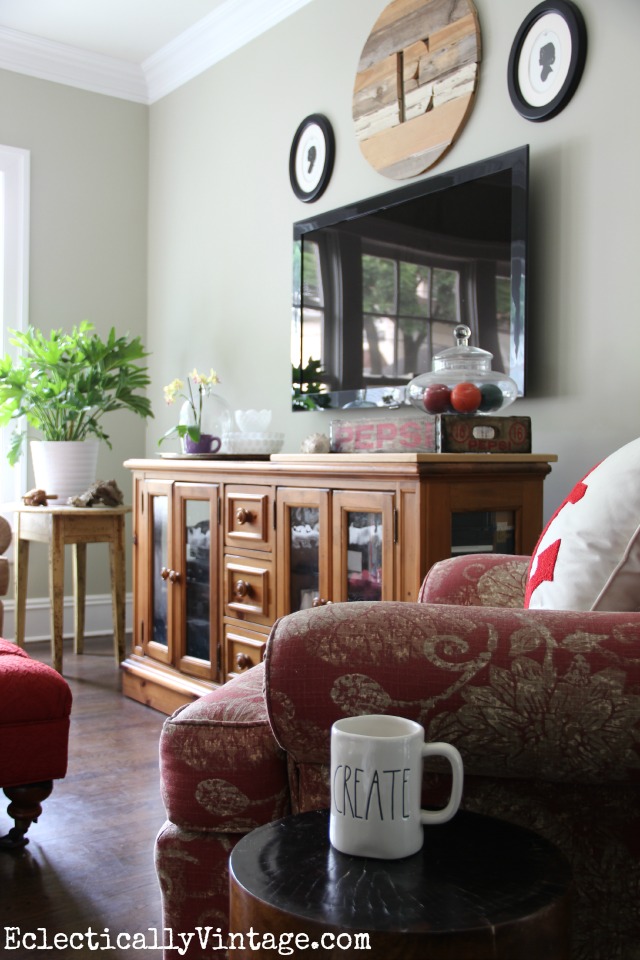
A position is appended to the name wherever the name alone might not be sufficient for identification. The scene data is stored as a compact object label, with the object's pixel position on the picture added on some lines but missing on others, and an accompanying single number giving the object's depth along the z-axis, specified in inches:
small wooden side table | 138.6
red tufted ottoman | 73.9
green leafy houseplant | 147.5
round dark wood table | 28.0
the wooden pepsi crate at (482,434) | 87.0
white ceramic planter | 150.2
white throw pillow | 44.3
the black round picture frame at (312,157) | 130.9
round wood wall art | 107.2
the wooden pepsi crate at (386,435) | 93.0
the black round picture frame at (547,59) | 93.6
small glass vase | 137.3
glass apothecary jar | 89.2
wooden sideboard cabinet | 85.4
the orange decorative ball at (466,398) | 88.8
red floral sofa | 36.6
